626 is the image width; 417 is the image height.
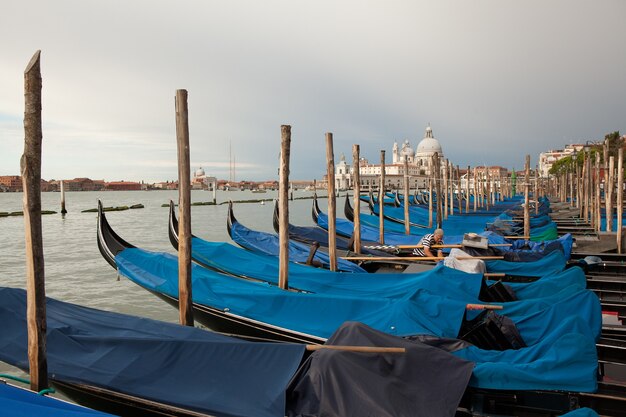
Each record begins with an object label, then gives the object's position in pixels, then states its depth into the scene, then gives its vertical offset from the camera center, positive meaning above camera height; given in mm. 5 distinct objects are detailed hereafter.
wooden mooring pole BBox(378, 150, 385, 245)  8109 -231
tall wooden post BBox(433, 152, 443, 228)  12117 +246
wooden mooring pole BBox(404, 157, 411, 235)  9656 -642
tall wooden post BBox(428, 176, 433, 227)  11439 -829
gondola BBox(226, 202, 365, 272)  5734 -889
